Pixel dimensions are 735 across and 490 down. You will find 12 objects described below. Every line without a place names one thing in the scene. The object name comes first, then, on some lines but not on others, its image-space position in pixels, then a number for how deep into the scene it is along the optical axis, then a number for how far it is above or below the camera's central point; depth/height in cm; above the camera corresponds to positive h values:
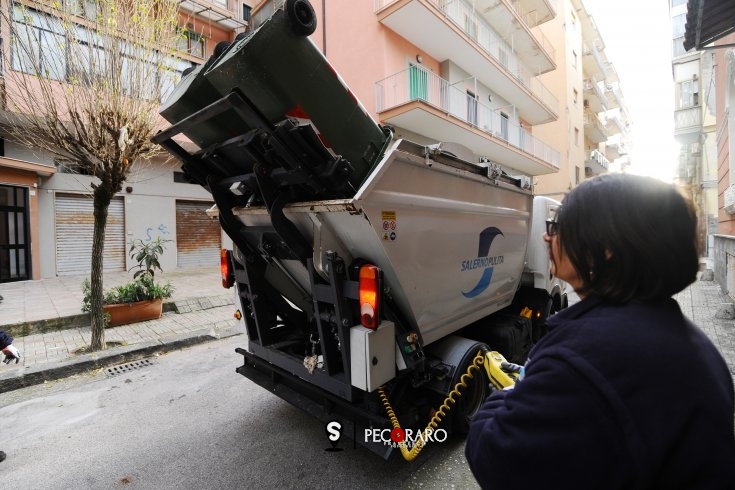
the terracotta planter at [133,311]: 662 -134
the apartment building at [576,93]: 2170 +951
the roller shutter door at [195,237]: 1415 +7
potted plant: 664 -114
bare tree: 487 +208
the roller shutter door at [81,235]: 1145 +13
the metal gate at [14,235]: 1032 +13
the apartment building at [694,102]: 1240 +529
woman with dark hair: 83 -33
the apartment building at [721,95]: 537 +313
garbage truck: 204 +1
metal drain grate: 475 -169
